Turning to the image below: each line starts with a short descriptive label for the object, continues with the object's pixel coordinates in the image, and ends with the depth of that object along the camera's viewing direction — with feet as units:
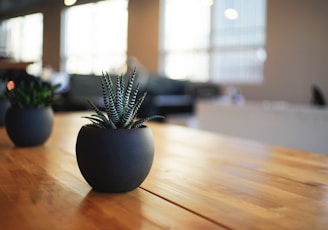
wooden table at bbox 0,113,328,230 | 1.69
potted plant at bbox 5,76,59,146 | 3.50
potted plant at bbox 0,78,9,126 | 4.91
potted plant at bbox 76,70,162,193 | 2.09
